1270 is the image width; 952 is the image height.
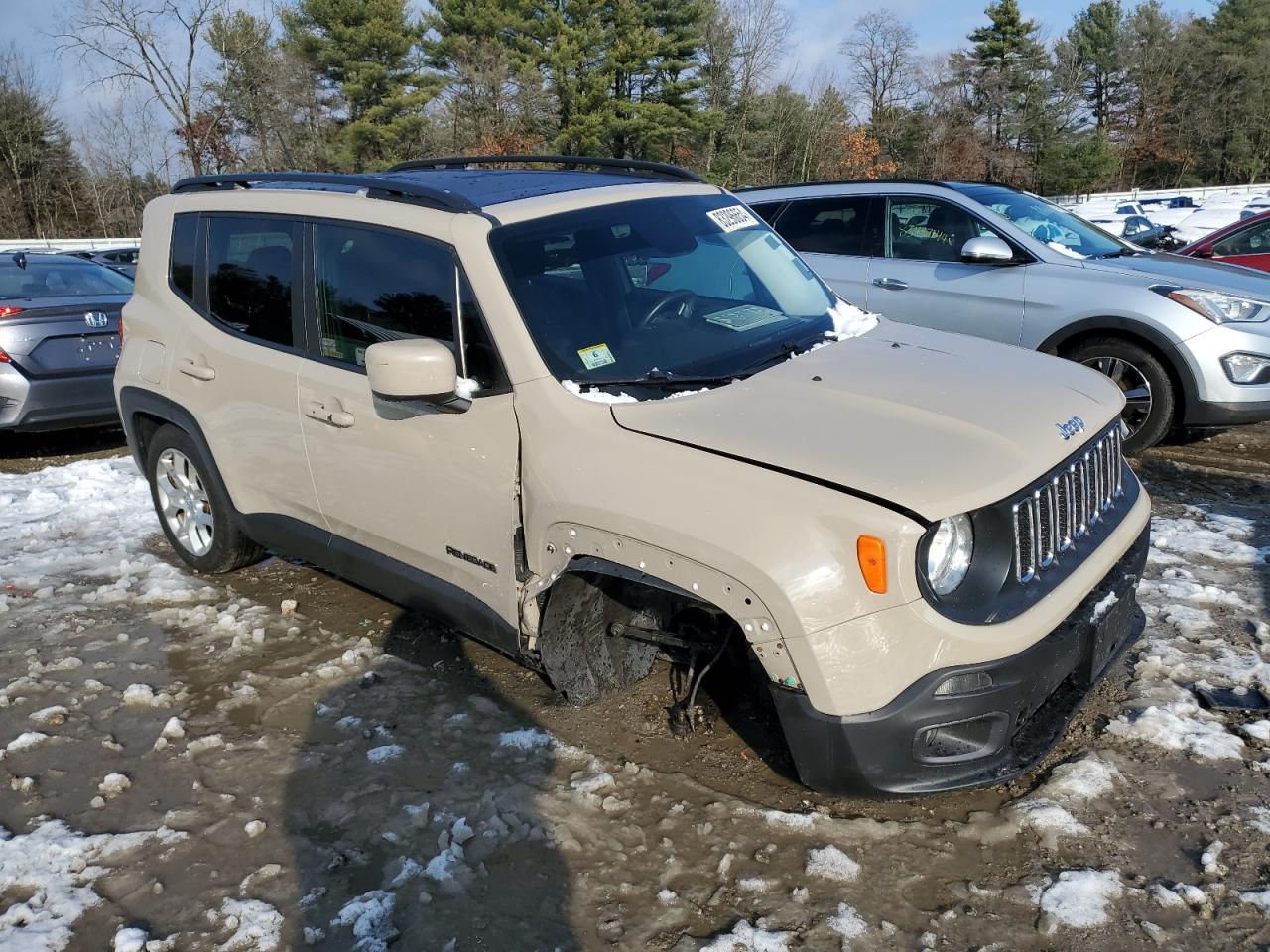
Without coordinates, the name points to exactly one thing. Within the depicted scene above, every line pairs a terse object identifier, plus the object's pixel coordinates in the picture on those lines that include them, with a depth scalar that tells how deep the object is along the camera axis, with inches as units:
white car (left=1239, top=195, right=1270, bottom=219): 1292.3
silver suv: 252.1
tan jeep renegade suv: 106.1
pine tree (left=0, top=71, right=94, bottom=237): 1690.5
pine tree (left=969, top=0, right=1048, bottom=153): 2303.2
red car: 458.3
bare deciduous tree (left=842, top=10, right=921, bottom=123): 2330.2
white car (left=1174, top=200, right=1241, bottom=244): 1191.0
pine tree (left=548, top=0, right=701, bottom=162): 1781.5
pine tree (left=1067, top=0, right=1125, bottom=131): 2453.2
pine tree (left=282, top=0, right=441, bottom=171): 1710.1
